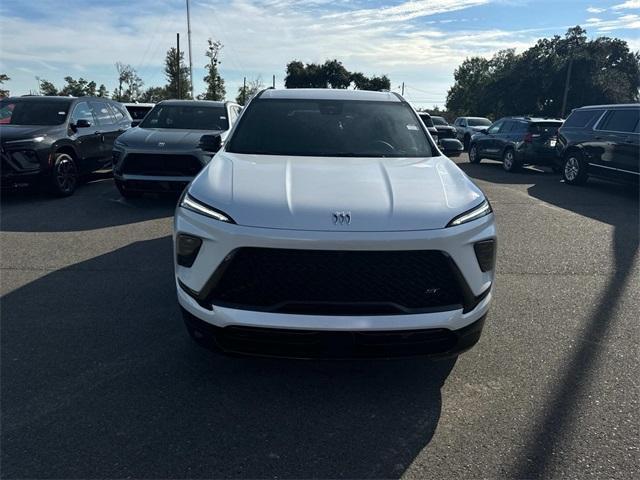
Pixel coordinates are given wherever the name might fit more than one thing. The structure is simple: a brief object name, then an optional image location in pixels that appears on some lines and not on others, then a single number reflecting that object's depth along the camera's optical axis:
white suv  2.52
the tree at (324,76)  64.38
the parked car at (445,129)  20.67
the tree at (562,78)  43.03
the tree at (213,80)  42.00
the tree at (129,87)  54.06
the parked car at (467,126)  22.86
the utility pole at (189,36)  39.50
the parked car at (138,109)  18.92
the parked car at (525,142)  14.05
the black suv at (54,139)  8.06
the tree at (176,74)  43.19
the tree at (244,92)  57.59
